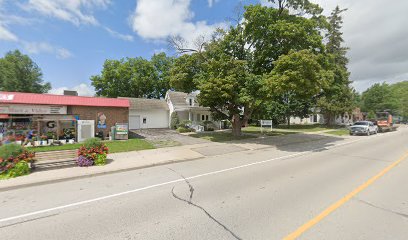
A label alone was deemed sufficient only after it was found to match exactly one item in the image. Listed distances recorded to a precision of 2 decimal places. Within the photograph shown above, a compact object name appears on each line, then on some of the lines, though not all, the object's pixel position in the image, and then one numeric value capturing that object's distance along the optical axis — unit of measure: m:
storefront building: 16.48
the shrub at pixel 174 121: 29.66
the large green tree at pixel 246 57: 16.53
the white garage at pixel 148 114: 28.89
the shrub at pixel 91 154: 9.73
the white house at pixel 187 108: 30.64
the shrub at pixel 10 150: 8.12
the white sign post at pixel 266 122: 23.07
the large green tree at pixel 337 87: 36.47
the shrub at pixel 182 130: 26.00
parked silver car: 25.28
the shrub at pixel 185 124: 28.19
